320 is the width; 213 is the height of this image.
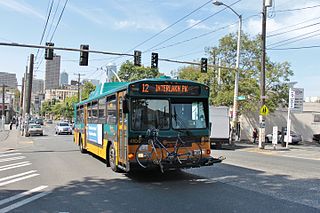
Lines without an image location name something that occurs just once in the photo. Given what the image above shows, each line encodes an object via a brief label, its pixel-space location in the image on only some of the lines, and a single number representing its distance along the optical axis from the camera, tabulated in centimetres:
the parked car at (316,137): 4191
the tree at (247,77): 3688
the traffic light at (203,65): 2734
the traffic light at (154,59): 2556
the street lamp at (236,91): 2843
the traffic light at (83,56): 2281
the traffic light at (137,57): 2473
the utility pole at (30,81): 3422
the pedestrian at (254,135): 3688
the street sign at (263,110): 2631
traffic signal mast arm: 2044
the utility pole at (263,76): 2645
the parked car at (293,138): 3767
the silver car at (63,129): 4616
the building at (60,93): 16775
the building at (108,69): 5538
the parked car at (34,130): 4053
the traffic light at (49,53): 2230
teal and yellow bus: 1030
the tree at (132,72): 6812
